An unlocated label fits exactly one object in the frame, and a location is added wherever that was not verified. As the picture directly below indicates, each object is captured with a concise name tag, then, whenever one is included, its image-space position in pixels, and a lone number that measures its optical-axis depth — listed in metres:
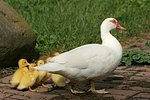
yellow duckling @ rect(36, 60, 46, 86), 8.28
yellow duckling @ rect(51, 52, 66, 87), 8.19
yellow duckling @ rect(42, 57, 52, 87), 8.61
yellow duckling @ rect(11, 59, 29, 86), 8.10
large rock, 10.15
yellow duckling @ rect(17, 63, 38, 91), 7.93
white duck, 6.85
